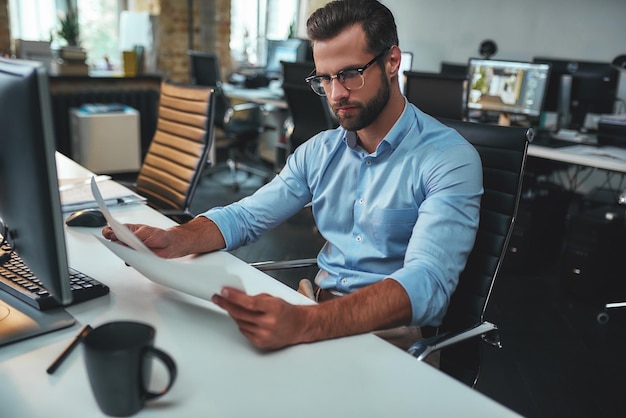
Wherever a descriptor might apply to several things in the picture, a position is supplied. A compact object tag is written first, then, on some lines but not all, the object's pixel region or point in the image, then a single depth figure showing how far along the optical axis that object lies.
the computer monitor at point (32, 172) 0.69
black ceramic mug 0.65
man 1.05
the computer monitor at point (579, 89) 3.54
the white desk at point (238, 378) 0.74
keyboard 0.97
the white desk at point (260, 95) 4.68
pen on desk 0.80
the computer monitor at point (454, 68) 4.31
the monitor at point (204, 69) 4.72
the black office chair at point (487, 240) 1.23
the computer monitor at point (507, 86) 3.50
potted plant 5.20
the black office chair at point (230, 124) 4.65
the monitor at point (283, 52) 5.09
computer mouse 1.41
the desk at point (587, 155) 2.78
